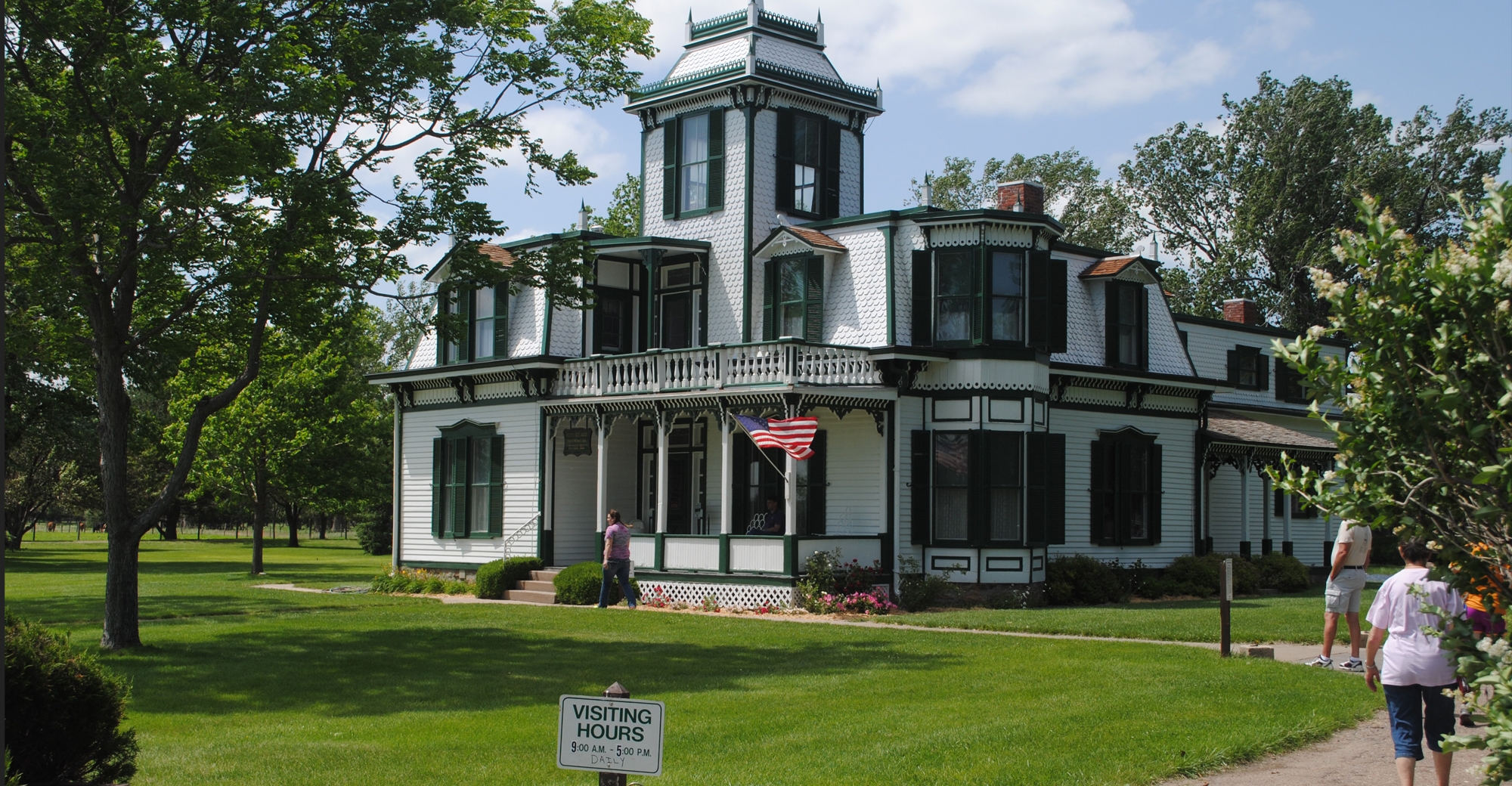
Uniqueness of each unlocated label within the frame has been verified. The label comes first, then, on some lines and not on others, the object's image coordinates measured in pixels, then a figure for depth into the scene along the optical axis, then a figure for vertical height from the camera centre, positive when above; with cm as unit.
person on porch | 2689 -91
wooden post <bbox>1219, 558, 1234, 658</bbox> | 1650 -142
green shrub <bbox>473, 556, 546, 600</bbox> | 2898 -216
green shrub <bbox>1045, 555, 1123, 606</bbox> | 2703 -211
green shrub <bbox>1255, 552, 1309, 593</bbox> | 3166 -221
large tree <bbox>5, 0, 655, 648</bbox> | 1733 +421
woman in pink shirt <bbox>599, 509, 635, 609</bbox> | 2533 -150
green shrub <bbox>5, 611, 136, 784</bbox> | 863 -158
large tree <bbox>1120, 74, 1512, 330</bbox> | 5066 +1140
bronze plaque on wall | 3027 +73
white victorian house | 2648 +186
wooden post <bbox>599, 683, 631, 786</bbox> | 647 -145
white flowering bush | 511 +32
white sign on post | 631 -122
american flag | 2425 +71
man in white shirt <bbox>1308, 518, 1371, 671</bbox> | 1561 -126
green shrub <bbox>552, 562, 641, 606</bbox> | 2705 -220
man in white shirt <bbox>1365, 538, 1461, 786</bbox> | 854 -127
